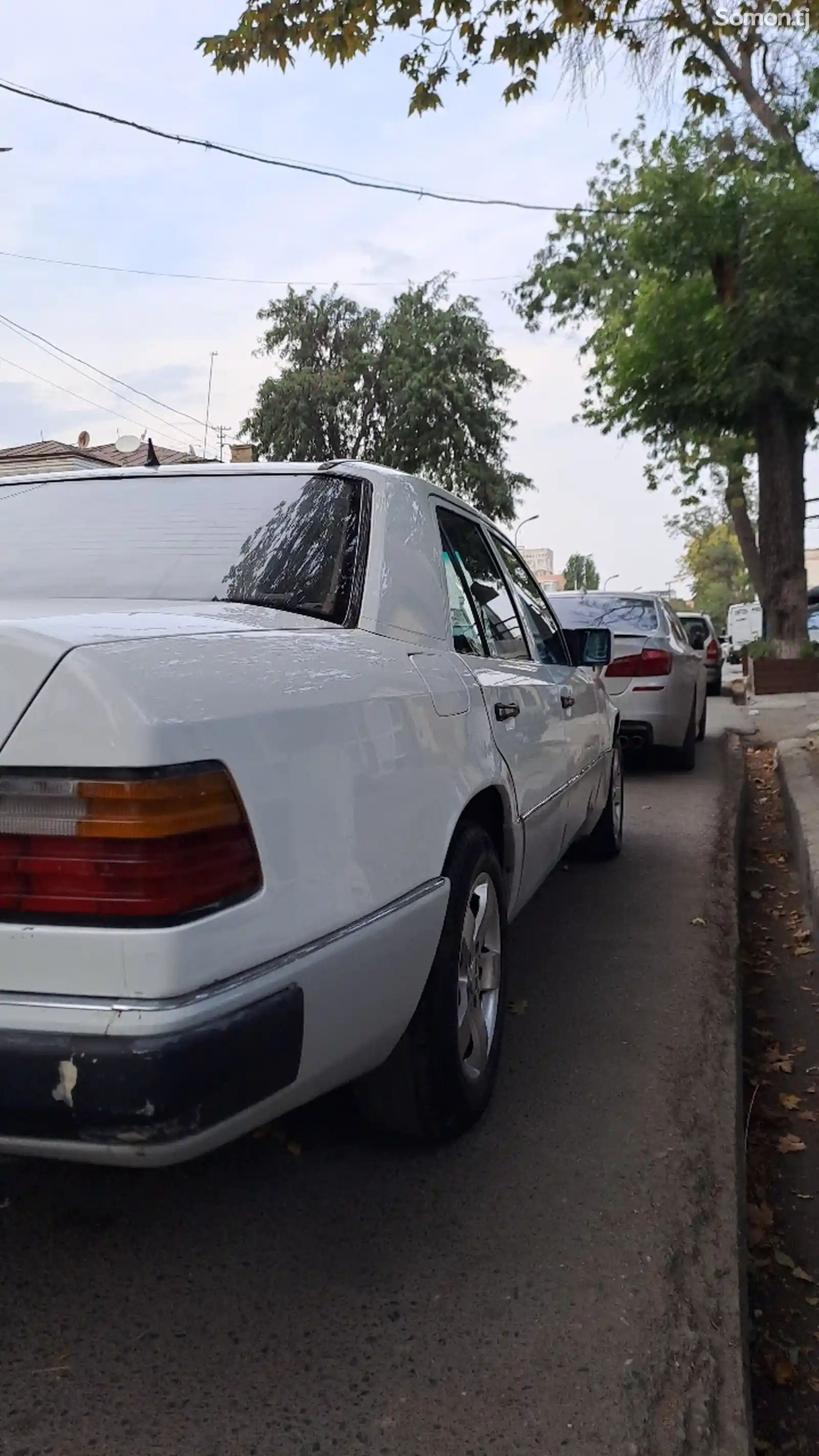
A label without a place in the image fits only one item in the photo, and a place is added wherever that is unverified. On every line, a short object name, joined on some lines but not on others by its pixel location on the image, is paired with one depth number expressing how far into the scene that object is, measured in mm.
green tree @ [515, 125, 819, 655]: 16062
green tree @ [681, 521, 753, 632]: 96812
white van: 41656
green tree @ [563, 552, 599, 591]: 108550
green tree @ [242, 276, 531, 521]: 34688
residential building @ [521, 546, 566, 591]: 116881
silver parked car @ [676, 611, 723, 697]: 19609
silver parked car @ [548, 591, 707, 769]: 8719
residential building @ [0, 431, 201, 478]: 27859
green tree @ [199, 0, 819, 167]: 7184
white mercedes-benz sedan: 1819
